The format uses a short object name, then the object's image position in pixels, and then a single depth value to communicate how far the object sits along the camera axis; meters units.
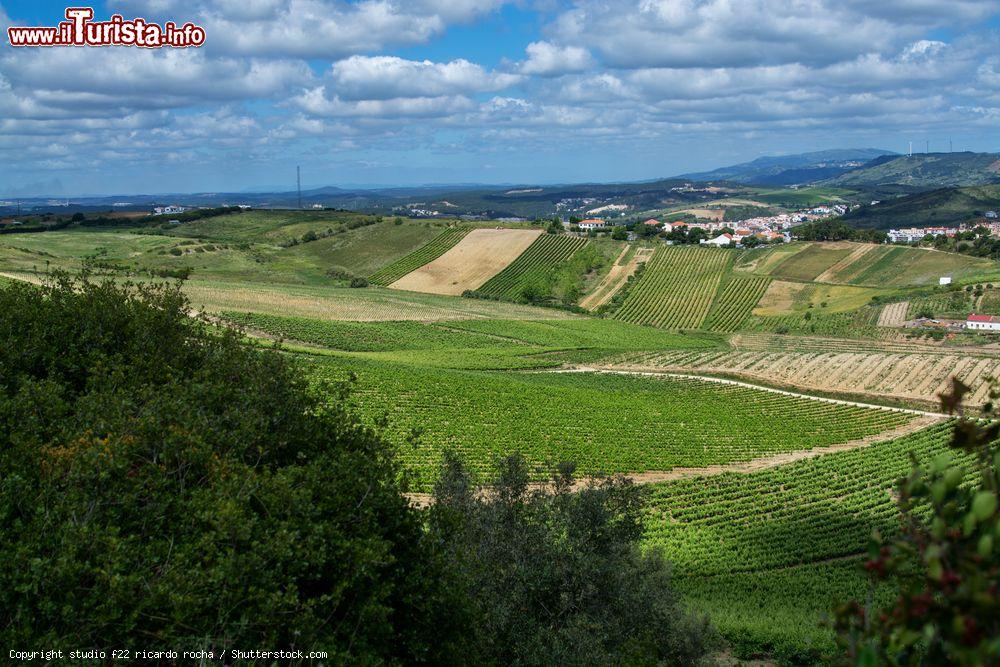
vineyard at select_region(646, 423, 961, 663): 27.55
